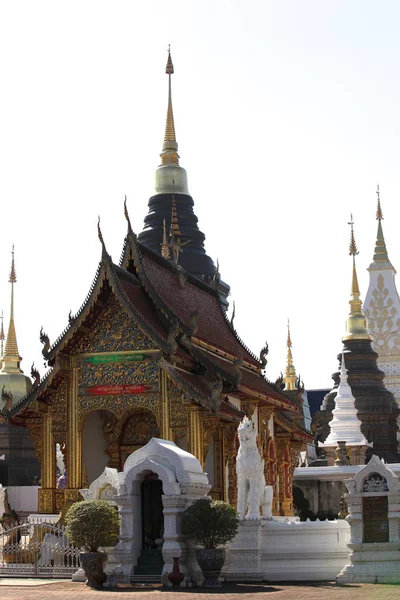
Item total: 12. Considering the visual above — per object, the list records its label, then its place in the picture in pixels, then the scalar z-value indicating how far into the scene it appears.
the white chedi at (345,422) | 45.84
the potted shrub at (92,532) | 19.19
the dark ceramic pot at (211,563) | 18.77
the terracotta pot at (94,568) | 19.14
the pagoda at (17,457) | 43.89
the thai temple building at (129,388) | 24.48
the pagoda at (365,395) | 51.41
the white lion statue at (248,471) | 21.20
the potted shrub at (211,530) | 18.78
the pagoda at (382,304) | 64.06
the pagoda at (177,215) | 45.84
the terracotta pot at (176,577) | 18.59
